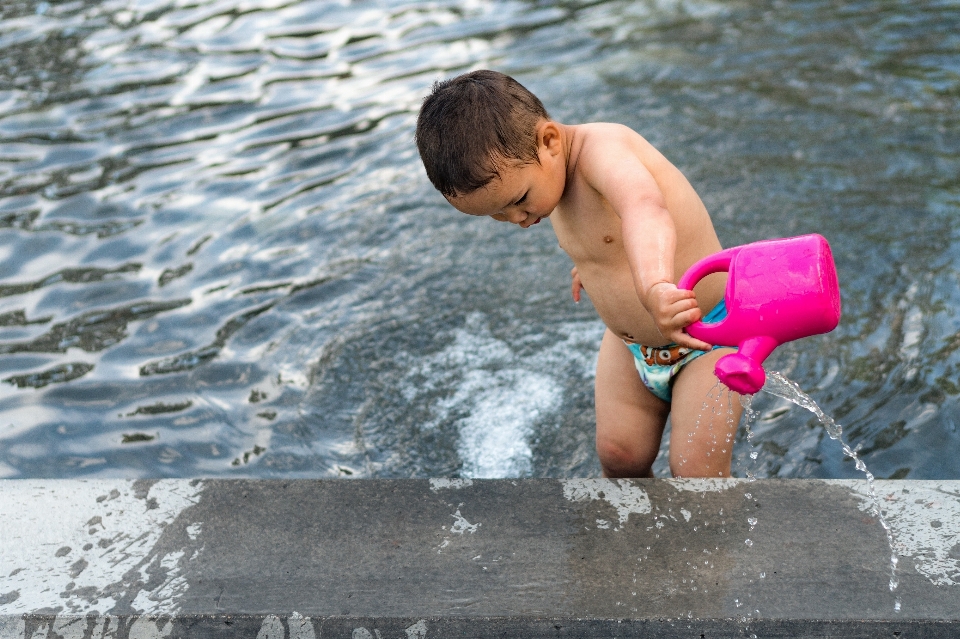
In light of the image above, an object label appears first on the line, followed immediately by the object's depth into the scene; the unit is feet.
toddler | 7.45
